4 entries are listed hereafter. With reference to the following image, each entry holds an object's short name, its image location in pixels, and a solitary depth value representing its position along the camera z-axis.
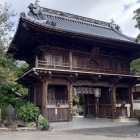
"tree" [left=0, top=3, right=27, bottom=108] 13.96
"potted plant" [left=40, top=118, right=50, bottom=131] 11.23
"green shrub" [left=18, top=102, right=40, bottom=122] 11.69
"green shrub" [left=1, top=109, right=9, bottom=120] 11.98
